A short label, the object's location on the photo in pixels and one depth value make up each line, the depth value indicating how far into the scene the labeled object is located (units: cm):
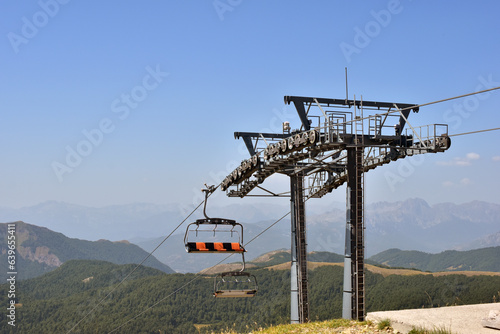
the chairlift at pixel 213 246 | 2202
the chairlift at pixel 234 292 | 2155
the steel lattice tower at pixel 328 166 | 2291
